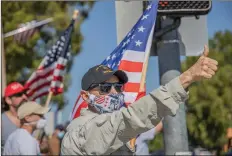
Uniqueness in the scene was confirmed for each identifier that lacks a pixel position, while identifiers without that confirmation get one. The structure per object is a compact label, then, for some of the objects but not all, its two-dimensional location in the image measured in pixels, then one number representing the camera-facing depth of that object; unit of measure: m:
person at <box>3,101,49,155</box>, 11.70
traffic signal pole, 9.82
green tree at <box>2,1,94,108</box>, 48.69
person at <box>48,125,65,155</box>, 17.95
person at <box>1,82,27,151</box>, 13.21
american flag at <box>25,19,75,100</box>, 18.64
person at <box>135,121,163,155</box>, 13.93
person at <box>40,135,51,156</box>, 18.95
